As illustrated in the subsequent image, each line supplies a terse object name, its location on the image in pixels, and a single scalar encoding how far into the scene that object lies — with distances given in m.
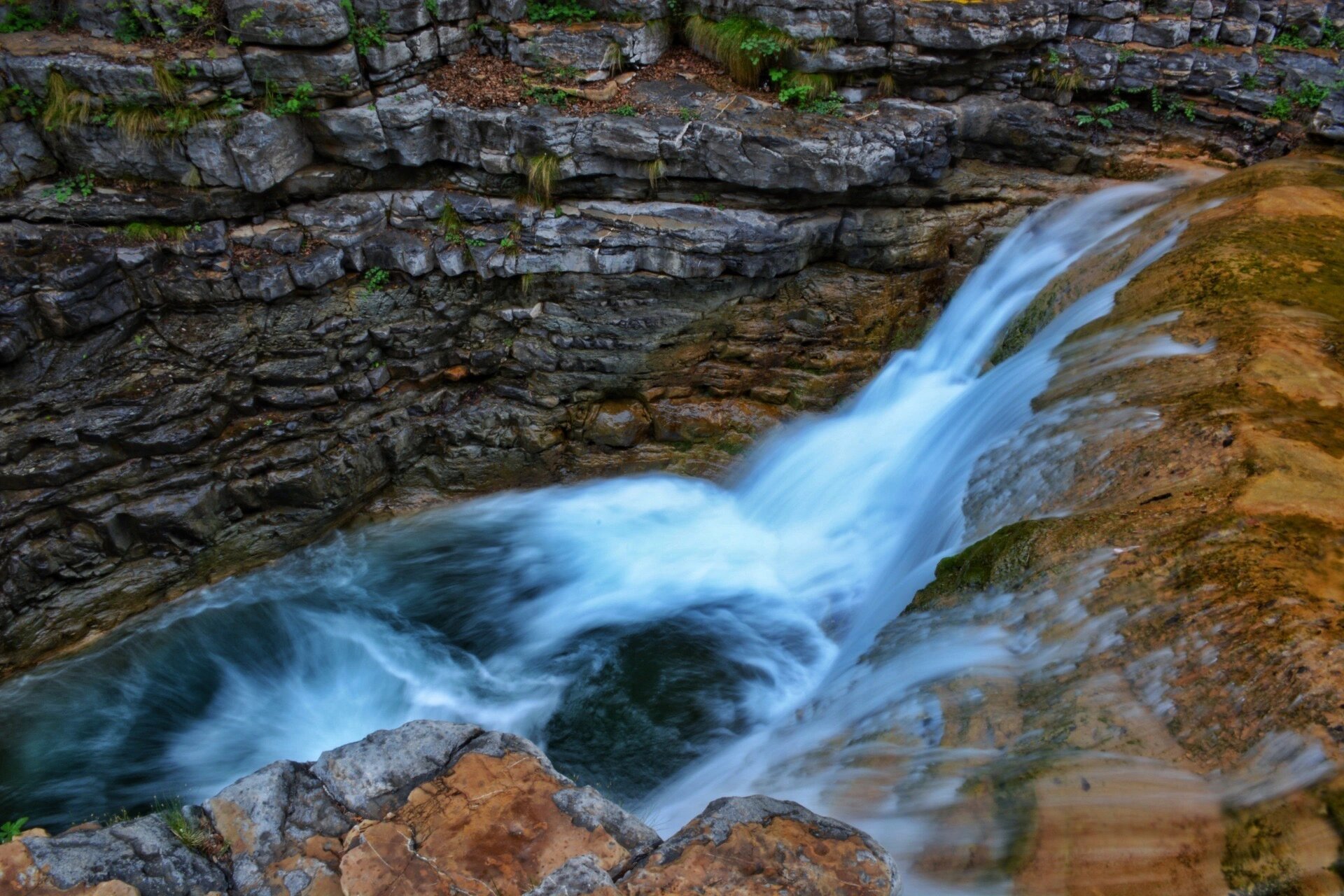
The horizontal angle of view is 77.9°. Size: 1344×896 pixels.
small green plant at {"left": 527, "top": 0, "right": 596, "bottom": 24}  9.13
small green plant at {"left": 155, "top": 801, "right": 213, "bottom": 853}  3.89
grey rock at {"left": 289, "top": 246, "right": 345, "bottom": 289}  8.32
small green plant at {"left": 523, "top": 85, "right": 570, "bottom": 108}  8.82
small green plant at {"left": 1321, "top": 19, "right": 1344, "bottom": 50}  9.14
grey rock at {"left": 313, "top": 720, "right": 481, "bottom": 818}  4.10
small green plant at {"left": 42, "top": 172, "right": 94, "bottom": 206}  7.77
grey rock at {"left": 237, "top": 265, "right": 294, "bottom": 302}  8.19
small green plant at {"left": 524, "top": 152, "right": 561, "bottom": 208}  8.65
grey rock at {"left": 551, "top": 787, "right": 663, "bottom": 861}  3.92
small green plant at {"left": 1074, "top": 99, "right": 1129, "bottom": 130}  9.14
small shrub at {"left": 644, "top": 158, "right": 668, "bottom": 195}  8.66
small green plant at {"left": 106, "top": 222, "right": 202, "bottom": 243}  7.97
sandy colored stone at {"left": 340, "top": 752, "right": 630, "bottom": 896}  3.72
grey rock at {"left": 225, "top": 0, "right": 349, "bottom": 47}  7.84
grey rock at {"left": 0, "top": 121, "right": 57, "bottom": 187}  7.60
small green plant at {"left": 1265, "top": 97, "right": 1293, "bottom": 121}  8.80
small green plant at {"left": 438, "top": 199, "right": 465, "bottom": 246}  8.81
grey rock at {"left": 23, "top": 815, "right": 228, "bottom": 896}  3.66
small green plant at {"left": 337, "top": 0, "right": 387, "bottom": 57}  8.20
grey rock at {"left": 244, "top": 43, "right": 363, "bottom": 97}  7.98
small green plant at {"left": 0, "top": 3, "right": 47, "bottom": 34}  7.91
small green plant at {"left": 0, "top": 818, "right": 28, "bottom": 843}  4.85
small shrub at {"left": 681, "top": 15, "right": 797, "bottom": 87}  8.95
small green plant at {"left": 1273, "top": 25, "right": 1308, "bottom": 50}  9.16
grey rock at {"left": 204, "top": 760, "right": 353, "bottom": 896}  3.78
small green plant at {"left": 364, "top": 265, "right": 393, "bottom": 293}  8.70
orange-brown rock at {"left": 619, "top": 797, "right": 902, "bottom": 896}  3.68
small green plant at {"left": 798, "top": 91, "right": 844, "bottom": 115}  8.84
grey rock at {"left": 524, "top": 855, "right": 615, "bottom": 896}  3.66
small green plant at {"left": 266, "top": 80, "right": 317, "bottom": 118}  8.05
